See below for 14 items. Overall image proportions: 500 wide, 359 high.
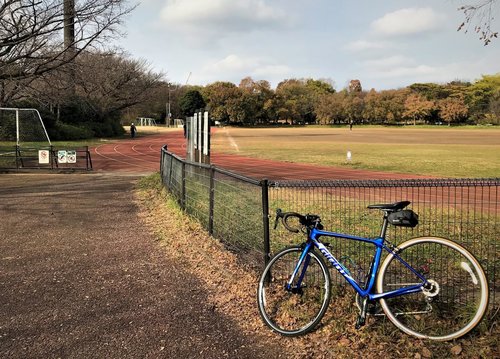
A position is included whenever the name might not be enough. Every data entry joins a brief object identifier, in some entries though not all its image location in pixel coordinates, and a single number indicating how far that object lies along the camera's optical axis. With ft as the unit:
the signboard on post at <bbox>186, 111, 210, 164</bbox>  42.68
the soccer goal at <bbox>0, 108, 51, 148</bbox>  71.92
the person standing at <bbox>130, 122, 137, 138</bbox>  170.21
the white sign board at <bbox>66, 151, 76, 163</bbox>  58.08
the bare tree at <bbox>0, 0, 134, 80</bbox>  53.67
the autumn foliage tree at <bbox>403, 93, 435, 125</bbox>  362.94
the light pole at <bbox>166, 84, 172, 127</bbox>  293.45
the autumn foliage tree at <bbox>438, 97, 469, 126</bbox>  357.41
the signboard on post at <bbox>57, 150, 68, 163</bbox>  58.08
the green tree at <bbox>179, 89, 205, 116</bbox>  333.01
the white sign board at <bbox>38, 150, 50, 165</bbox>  58.75
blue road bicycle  10.88
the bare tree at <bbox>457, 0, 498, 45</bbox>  21.72
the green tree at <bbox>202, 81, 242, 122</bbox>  331.77
